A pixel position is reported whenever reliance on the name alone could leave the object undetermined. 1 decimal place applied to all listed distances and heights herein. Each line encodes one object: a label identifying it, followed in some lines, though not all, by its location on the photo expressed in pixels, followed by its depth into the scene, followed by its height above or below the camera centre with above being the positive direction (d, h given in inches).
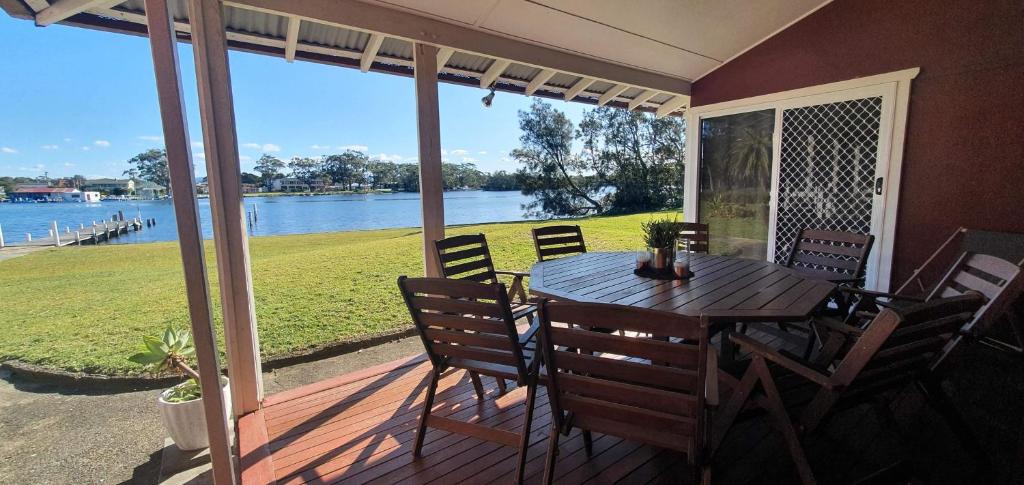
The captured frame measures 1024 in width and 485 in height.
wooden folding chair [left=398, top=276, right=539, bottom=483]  65.9 -23.9
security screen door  151.3 +7.8
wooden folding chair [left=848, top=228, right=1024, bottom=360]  76.2 -21.0
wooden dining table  71.5 -20.0
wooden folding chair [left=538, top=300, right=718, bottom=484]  48.2 -24.2
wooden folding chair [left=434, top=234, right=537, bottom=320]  108.2 -18.2
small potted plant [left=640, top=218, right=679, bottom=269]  97.8 -11.6
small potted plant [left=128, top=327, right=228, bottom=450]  91.0 -42.9
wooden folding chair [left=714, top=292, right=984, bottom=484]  53.4 -26.3
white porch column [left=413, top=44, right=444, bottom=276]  121.6 +13.2
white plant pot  90.7 -48.0
